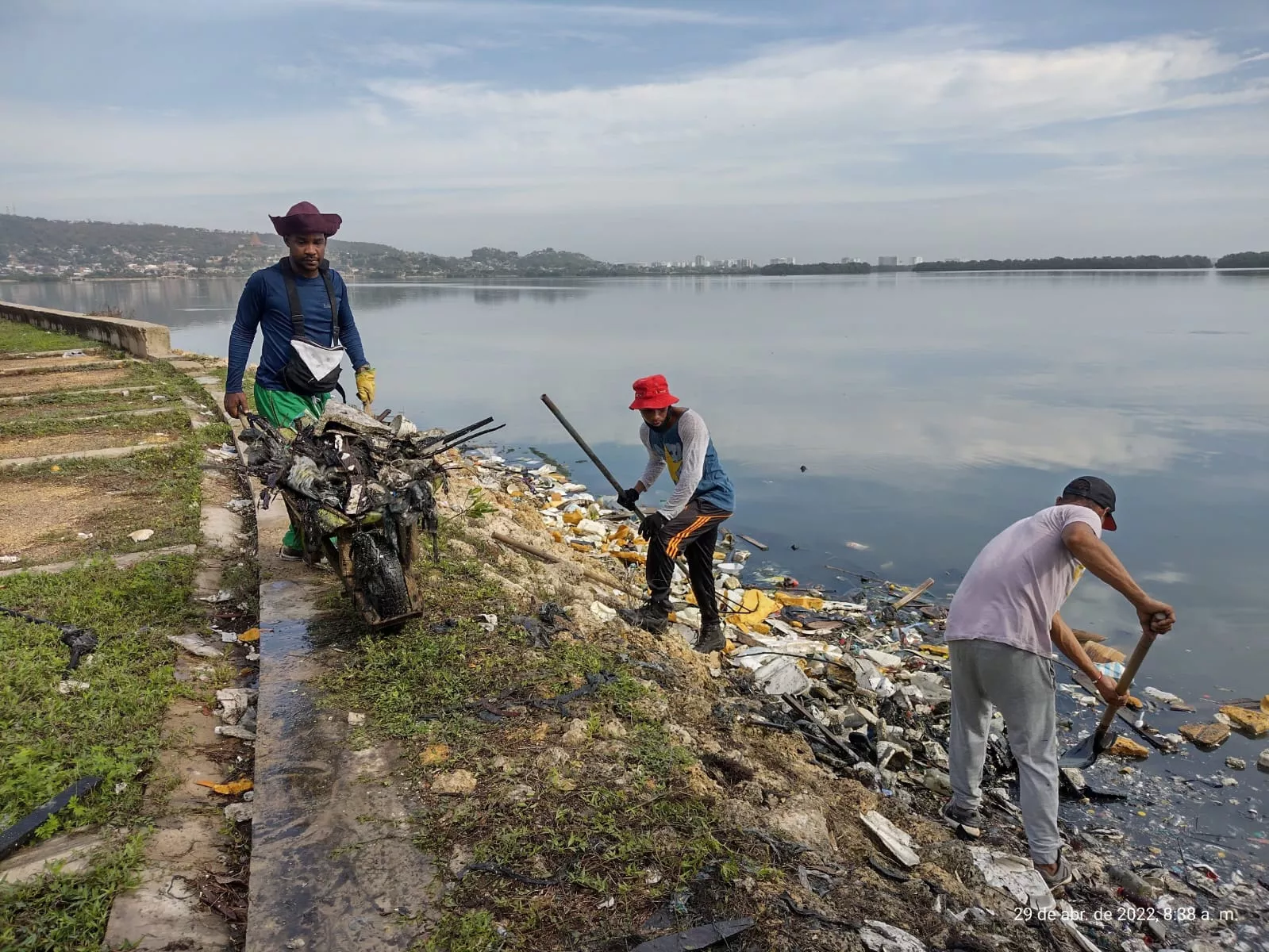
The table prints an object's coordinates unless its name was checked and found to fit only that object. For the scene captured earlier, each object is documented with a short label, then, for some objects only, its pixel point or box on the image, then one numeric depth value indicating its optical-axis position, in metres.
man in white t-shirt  3.50
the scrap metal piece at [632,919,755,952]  2.41
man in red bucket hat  5.09
